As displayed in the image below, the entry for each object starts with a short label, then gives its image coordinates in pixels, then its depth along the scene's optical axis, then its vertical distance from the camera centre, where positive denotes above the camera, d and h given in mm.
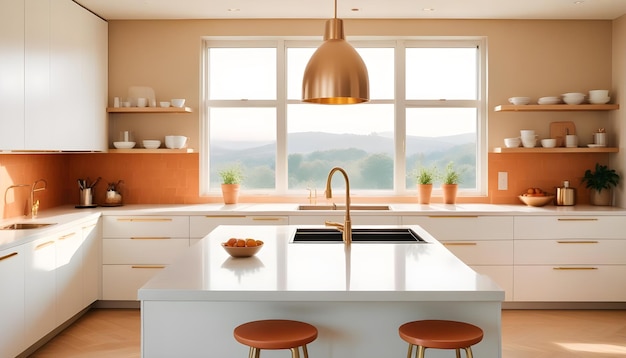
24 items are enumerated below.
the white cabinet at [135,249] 5281 -616
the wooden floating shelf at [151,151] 5758 +250
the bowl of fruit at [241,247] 2980 -339
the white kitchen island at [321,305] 2285 -523
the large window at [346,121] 6102 +559
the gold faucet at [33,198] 4891 -175
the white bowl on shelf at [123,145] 5762 +304
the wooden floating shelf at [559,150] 5652 +249
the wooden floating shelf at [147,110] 5688 +631
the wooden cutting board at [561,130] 5910 +450
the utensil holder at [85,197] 5637 -178
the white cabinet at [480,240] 5301 -543
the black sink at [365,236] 3665 -365
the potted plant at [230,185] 5824 -72
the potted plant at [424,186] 5840 -85
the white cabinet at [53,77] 4082 +775
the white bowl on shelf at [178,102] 5715 +696
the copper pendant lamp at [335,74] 3053 +516
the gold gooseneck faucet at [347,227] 3404 -278
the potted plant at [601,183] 5688 -57
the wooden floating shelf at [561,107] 5633 +642
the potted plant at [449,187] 5863 -95
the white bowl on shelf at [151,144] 5777 +314
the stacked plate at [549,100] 5715 +714
